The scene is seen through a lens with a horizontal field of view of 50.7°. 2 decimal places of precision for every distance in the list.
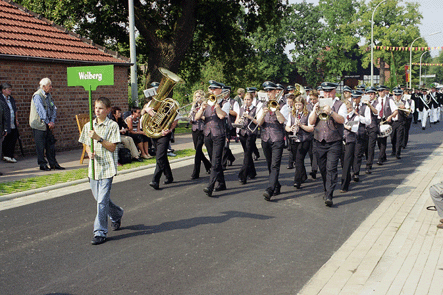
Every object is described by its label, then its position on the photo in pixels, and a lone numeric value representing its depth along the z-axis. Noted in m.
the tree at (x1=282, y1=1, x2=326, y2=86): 64.56
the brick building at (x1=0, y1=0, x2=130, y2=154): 13.78
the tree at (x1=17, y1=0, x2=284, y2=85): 20.59
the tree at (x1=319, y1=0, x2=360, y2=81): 66.12
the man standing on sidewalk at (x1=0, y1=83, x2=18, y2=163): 11.95
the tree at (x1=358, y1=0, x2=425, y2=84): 64.62
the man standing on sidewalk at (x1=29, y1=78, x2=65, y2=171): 11.12
